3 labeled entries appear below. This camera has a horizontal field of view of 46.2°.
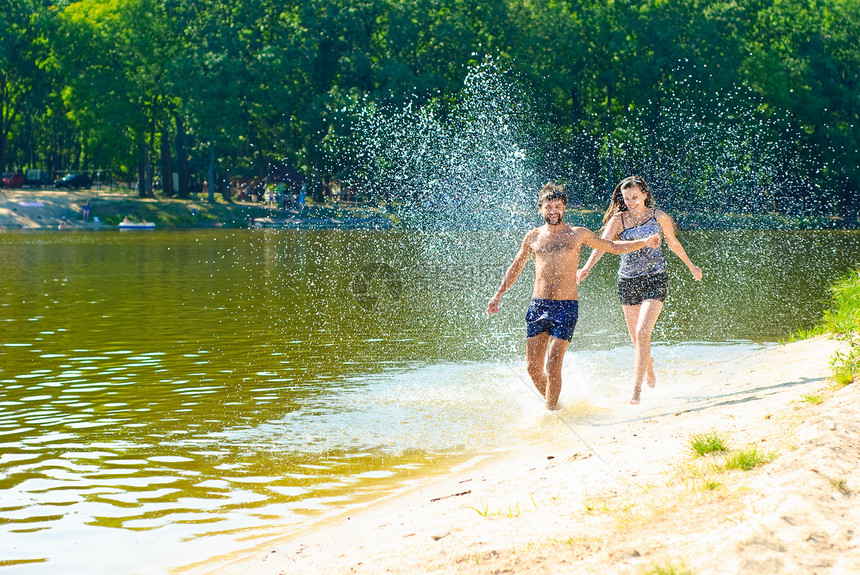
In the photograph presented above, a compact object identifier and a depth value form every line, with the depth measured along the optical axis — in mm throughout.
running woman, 9070
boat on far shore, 56219
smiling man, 8617
